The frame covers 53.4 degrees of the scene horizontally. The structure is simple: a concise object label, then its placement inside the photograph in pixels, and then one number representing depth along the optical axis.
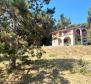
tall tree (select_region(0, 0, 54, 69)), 5.51
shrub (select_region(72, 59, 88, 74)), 5.24
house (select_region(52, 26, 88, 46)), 19.21
